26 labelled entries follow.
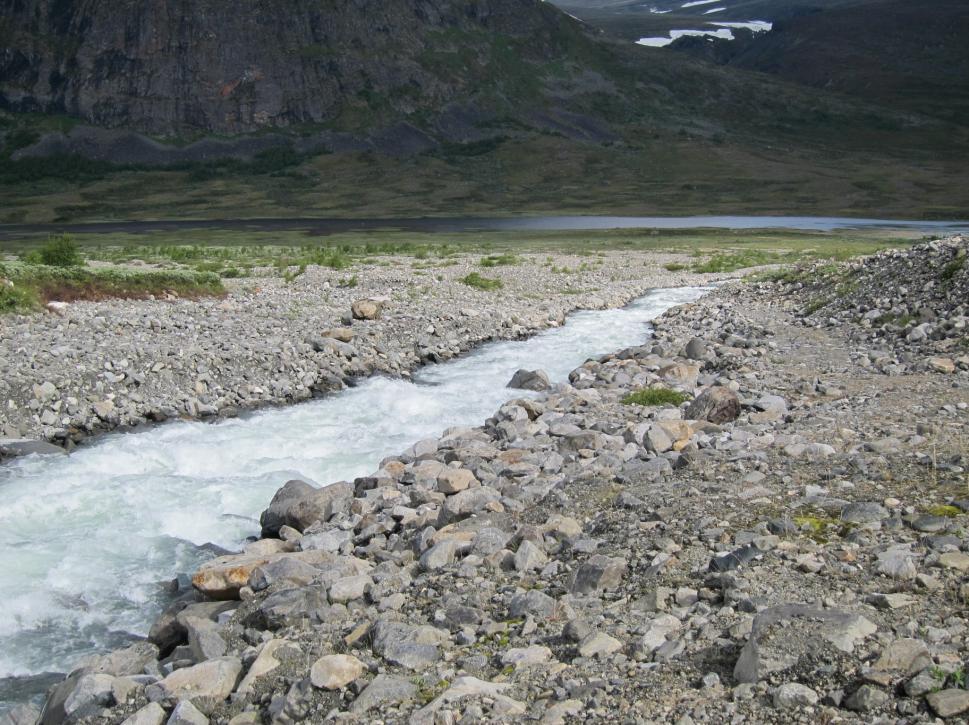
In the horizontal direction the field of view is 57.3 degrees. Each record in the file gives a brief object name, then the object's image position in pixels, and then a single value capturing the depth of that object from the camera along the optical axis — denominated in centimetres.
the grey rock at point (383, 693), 759
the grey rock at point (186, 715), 785
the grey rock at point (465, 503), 1258
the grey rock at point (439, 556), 1072
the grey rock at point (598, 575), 934
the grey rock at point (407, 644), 834
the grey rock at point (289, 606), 967
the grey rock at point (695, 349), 2595
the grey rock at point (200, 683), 834
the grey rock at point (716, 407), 1750
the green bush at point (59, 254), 4256
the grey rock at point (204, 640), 928
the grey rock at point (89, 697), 849
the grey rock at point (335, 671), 799
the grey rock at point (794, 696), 664
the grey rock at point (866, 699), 642
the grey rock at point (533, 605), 897
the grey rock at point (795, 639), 708
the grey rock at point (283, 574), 1080
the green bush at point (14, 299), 3008
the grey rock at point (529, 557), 1026
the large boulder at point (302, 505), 1381
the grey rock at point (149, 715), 805
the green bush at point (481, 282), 4419
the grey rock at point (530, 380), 2467
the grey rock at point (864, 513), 990
